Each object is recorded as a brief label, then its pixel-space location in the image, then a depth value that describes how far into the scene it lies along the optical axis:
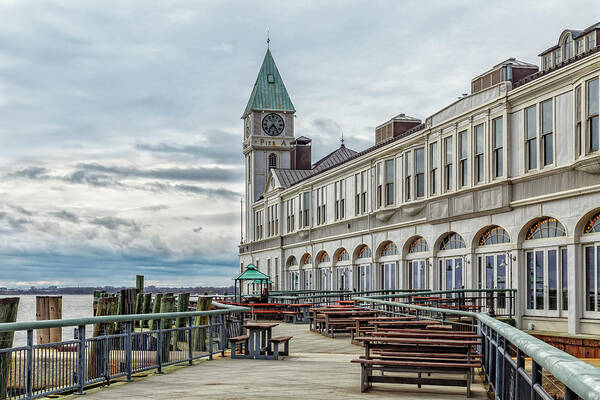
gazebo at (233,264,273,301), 41.67
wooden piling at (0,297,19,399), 10.62
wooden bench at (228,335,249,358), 17.64
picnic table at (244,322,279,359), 17.81
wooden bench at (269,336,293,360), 17.73
